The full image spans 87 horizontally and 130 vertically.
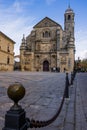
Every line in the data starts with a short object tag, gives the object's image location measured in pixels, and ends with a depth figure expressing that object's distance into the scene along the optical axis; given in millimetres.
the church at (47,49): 24636
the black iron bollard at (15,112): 839
